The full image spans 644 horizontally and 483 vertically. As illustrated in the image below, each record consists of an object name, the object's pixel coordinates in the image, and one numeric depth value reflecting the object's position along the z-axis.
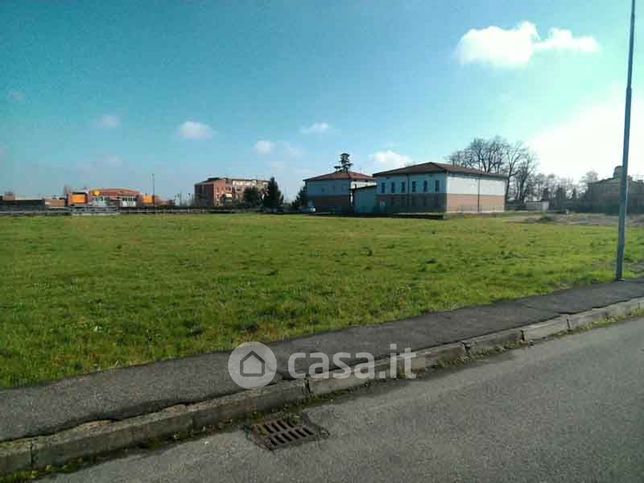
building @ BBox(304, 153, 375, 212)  84.94
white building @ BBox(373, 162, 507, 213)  66.00
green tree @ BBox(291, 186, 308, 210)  90.44
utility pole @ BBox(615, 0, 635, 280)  10.12
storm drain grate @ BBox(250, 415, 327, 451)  3.49
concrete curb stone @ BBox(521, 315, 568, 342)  6.22
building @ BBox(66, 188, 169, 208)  115.89
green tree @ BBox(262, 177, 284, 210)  87.55
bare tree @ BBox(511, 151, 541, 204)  91.50
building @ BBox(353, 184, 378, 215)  77.44
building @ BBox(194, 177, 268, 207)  122.96
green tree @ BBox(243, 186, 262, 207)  97.03
